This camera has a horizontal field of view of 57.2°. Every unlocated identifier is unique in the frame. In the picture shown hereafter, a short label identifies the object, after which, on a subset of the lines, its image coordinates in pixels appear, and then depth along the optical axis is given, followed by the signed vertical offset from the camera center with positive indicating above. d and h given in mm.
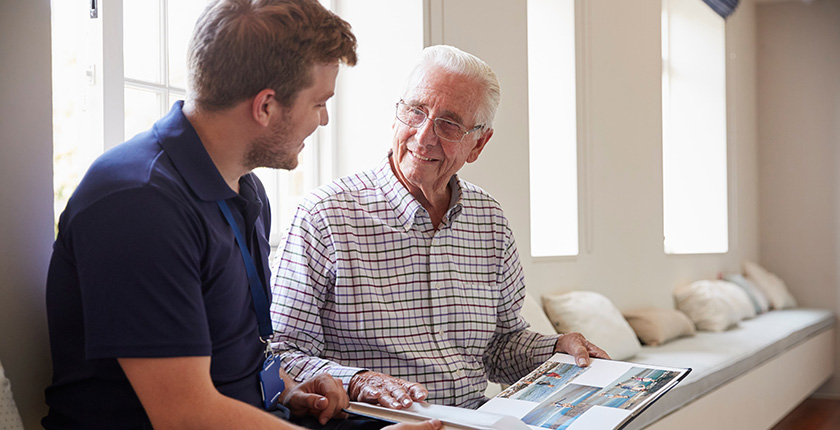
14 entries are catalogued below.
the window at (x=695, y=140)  6129 +593
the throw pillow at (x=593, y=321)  3590 -506
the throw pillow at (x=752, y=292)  5977 -620
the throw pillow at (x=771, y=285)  6367 -612
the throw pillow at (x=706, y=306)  5000 -616
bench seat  3361 -783
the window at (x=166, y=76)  1934 +432
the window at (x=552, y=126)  4145 +484
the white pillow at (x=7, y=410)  1259 -310
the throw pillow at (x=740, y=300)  5453 -626
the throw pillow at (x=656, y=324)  4277 -628
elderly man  1759 -118
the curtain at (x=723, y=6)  5914 +1608
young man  1018 -28
